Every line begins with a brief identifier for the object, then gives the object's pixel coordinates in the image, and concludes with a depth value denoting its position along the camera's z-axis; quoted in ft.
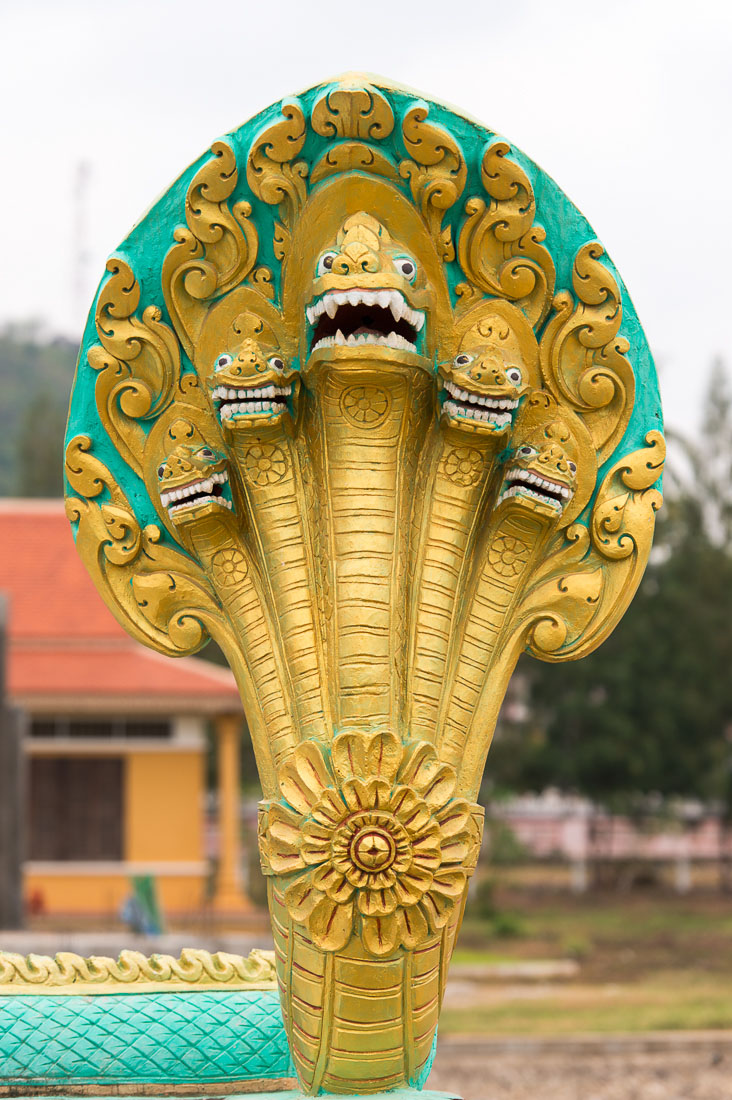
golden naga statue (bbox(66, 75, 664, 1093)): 17.81
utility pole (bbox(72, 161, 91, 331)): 325.83
